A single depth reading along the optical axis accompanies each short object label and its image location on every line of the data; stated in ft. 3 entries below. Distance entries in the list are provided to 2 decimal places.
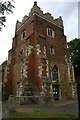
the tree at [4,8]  18.51
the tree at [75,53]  82.07
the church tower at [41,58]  44.19
